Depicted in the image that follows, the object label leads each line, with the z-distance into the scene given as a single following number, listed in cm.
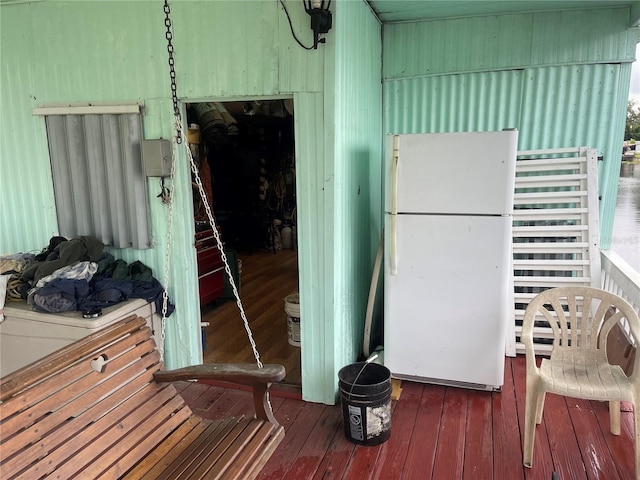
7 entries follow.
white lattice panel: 337
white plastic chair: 219
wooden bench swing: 147
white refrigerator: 275
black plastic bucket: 245
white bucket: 369
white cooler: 272
